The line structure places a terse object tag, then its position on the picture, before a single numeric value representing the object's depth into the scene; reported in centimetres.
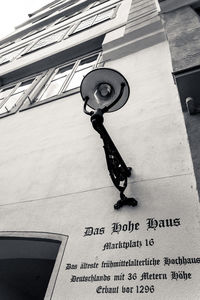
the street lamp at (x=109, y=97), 334
